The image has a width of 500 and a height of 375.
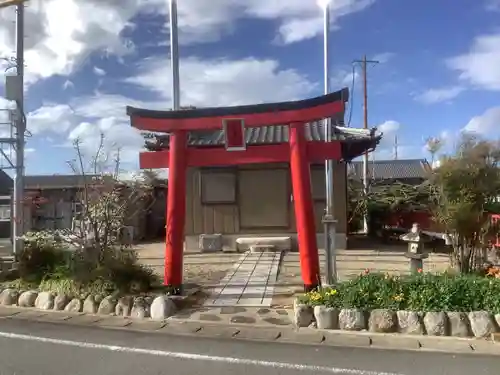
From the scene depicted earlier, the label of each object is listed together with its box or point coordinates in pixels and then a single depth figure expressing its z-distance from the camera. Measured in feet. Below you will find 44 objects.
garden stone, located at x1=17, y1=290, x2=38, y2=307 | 28.07
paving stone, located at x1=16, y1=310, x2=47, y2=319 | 25.62
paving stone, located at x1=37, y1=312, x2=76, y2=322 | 24.88
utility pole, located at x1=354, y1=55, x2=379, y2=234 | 70.44
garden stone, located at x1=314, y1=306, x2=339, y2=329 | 22.16
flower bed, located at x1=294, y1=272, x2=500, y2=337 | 20.83
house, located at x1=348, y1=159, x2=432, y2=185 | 97.03
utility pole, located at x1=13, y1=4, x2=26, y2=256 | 38.47
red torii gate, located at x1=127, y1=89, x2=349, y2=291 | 28.40
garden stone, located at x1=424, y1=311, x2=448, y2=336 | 20.83
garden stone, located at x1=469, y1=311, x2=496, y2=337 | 20.38
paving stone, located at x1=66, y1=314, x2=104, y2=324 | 24.36
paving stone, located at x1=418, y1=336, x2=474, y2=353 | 19.16
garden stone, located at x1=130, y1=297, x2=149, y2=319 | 25.08
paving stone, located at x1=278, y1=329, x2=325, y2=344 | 20.65
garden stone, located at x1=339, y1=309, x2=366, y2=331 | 21.83
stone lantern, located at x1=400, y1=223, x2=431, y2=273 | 26.91
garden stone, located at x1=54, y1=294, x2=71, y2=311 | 27.09
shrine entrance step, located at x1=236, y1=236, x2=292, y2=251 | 50.49
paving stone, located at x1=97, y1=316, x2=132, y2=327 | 23.71
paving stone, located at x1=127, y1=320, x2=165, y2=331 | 23.04
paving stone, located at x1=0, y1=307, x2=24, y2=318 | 26.37
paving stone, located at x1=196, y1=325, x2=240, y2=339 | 21.68
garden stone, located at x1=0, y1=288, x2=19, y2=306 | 28.76
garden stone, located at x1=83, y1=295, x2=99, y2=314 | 26.25
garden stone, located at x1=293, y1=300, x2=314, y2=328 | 22.62
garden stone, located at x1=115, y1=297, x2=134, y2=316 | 25.44
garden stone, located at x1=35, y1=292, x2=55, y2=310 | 27.40
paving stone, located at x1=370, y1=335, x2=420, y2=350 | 19.72
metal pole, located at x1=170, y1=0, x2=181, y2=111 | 36.03
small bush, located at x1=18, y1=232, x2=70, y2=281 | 30.64
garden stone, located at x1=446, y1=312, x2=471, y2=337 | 20.66
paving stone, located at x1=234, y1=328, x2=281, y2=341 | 21.21
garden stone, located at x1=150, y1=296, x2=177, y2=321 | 24.76
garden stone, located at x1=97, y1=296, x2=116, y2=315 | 25.85
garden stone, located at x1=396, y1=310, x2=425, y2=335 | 21.16
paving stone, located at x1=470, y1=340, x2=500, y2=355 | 18.78
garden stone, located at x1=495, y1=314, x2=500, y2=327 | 20.41
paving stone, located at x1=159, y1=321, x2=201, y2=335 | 22.30
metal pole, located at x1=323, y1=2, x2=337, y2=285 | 28.22
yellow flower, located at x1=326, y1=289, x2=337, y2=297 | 23.22
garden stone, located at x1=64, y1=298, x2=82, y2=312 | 26.63
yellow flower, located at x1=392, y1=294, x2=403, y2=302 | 22.02
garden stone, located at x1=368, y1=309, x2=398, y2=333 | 21.40
